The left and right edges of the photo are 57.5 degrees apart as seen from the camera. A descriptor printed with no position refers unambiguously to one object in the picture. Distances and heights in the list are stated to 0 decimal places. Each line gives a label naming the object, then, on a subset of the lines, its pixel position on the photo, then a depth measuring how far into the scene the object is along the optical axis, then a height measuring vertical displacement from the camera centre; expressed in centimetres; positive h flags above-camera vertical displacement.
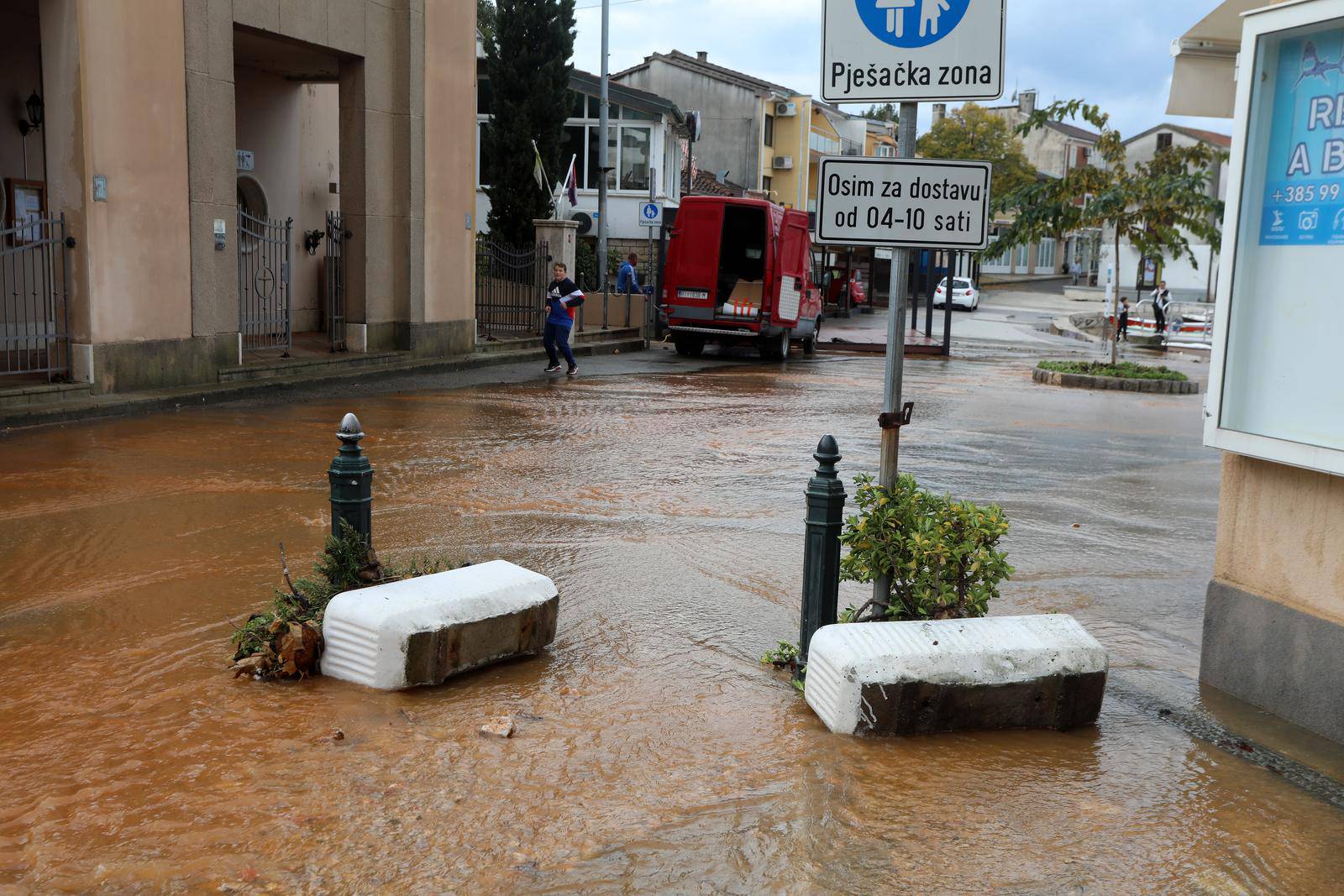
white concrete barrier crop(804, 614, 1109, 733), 453 -149
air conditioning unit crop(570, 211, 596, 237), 3938 +137
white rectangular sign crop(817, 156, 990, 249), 484 +28
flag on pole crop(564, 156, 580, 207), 3128 +199
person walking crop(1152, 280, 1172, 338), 3886 -71
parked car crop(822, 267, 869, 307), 4612 -58
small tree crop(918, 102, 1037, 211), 6712 +739
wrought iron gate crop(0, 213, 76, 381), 1242 -52
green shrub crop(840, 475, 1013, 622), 499 -113
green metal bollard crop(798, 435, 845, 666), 506 -113
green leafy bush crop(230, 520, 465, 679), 496 -151
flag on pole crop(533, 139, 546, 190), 3034 +222
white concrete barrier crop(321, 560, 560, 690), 485 -149
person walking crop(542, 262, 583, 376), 1917 -79
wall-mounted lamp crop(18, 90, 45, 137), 1546 +163
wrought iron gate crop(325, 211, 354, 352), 1864 -44
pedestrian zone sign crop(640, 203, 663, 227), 2838 +118
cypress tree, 3234 +427
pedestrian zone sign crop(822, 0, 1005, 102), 475 +88
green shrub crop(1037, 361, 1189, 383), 2167 -160
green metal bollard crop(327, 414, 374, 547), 542 -99
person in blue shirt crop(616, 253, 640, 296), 2956 -35
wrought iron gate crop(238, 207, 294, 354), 1698 -51
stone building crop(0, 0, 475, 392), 1292 +93
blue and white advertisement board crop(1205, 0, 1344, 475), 468 +14
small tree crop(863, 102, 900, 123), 9031 +1228
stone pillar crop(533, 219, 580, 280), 2572 +52
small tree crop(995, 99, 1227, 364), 2088 +138
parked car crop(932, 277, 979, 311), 5422 -80
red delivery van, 2344 -12
